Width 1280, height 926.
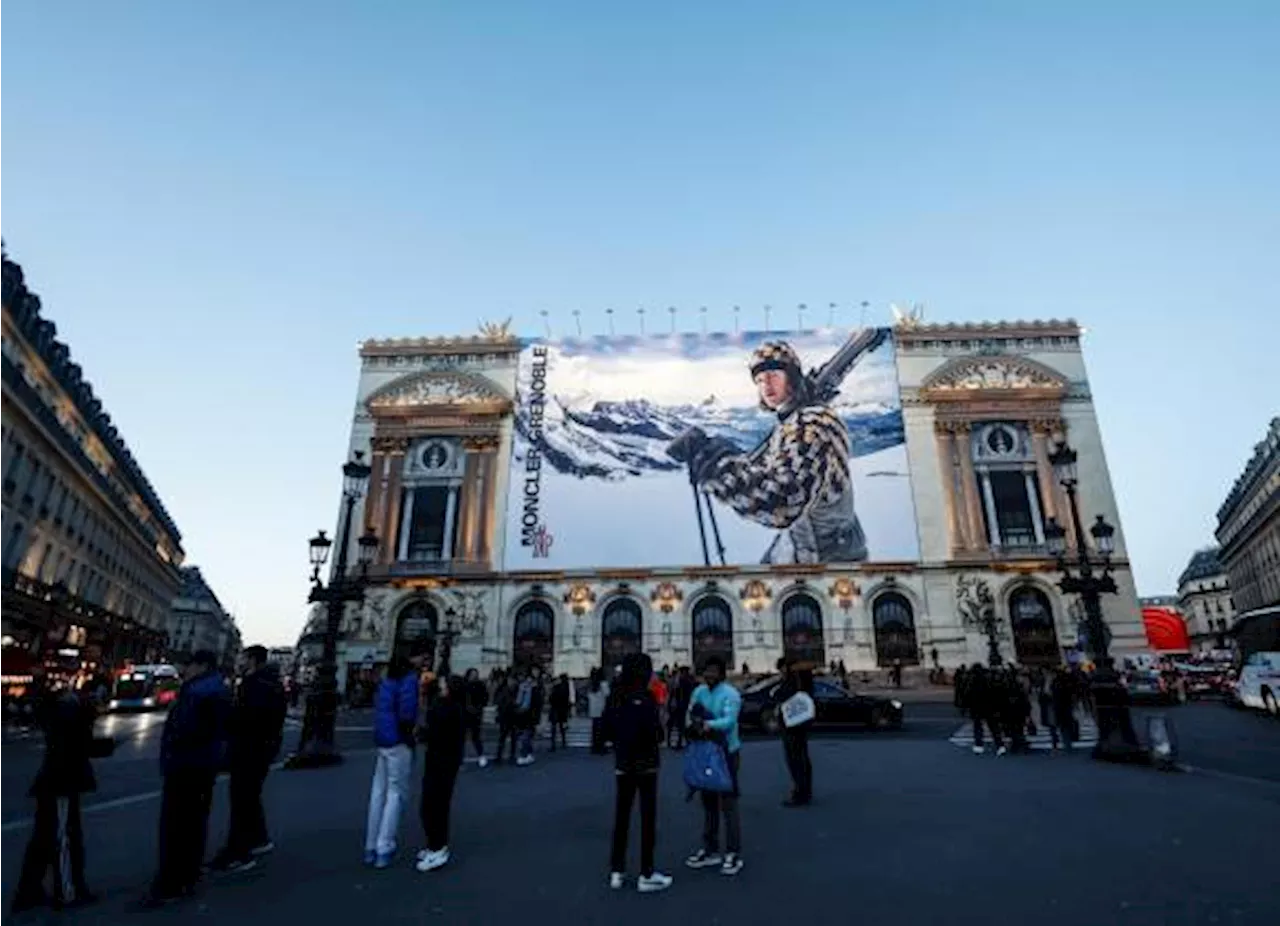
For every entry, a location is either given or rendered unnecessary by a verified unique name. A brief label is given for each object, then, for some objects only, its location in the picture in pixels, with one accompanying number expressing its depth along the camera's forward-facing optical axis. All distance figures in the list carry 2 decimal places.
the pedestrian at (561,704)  16.44
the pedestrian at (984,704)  13.48
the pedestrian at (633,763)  5.42
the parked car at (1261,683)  21.92
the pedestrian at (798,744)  8.45
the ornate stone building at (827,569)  39.62
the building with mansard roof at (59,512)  29.50
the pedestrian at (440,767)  6.07
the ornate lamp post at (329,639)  13.31
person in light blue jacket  5.77
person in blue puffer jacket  6.15
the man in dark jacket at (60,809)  5.23
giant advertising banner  42.03
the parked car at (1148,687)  27.08
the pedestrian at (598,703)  15.40
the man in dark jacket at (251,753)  6.16
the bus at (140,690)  32.00
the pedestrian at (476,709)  13.16
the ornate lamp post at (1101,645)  12.33
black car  18.80
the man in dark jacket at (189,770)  5.32
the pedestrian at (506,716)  13.66
